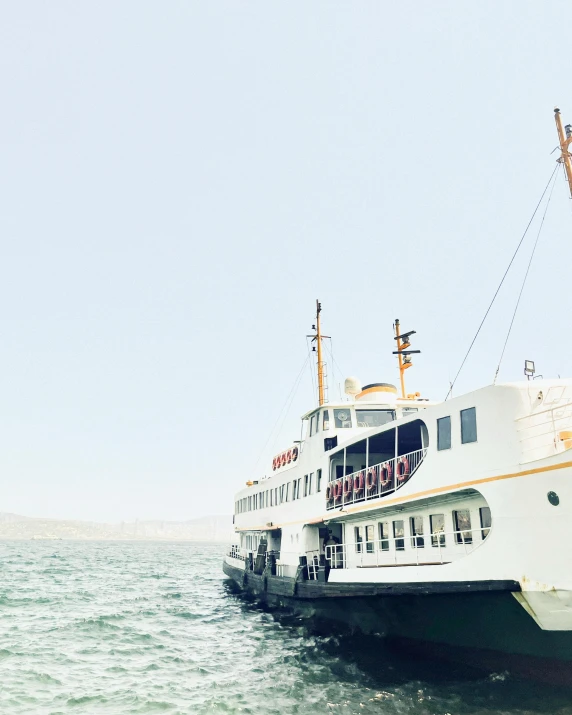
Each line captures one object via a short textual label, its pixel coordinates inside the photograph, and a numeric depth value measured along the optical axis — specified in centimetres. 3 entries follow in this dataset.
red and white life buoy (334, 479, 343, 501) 1809
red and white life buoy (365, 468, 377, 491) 1588
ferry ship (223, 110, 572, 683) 1073
